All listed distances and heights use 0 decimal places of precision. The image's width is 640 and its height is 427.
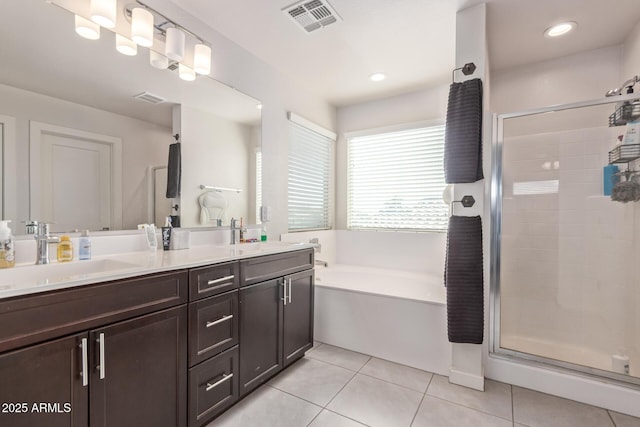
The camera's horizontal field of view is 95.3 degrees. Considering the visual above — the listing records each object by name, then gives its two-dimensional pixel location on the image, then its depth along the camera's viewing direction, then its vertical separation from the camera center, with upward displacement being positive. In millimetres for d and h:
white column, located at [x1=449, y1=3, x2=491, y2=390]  1828 +314
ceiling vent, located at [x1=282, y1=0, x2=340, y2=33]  1816 +1300
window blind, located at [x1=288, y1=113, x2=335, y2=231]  2896 +420
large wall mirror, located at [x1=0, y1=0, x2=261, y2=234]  1307 +474
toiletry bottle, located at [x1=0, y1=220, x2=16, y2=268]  1158 -136
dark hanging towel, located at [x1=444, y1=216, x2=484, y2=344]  1815 -449
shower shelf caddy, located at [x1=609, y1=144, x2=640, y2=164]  1859 +403
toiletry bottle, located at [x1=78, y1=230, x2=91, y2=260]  1381 -167
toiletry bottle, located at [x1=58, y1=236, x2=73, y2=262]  1322 -169
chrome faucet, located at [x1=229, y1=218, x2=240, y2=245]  2179 -130
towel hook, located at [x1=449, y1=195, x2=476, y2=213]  1863 +80
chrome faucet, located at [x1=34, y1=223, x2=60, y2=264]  1267 -132
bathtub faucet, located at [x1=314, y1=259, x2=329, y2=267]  3115 -531
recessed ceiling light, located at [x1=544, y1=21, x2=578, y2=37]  1987 +1294
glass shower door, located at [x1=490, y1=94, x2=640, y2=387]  1975 -225
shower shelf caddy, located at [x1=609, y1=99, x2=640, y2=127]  1849 +663
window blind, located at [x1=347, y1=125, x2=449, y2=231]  2996 +364
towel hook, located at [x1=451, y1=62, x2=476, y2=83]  1838 +923
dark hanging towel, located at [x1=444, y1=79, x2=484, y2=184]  1791 +497
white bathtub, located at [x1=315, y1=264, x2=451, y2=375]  2053 -816
